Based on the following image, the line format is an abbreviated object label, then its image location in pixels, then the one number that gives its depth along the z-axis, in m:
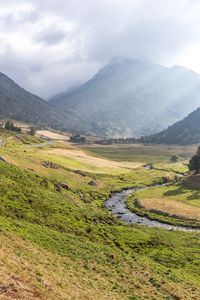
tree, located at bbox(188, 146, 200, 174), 177.12
